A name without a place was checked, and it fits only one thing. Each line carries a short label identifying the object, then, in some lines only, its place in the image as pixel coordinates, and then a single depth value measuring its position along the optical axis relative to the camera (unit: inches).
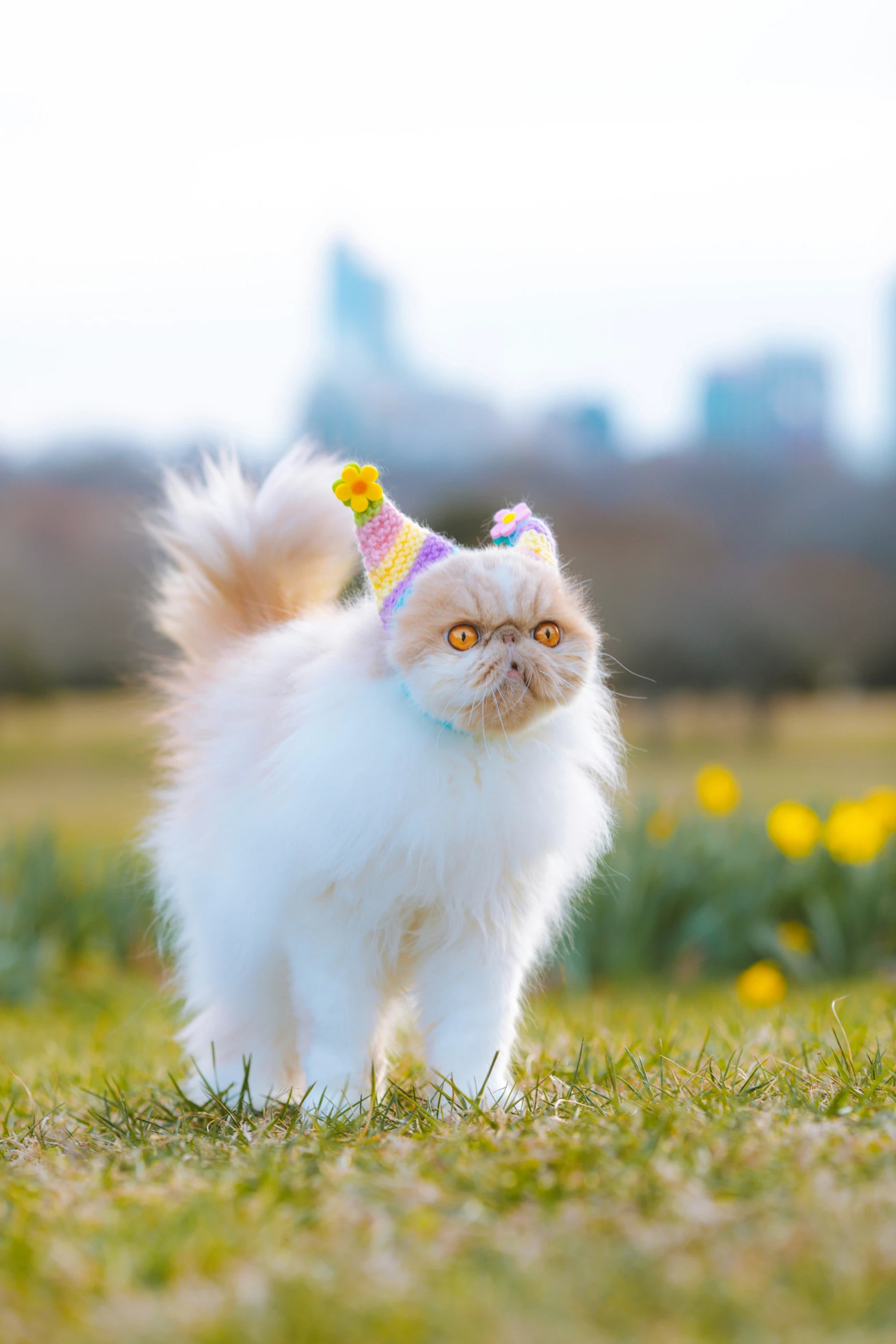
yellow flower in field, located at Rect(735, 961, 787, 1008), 171.6
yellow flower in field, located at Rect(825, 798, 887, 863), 175.8
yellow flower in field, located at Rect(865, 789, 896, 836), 183.2
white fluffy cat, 84.4
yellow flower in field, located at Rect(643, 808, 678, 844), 213.3
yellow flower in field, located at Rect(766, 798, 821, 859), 182.5
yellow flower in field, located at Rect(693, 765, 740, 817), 195.5
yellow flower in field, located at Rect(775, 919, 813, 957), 199.9
